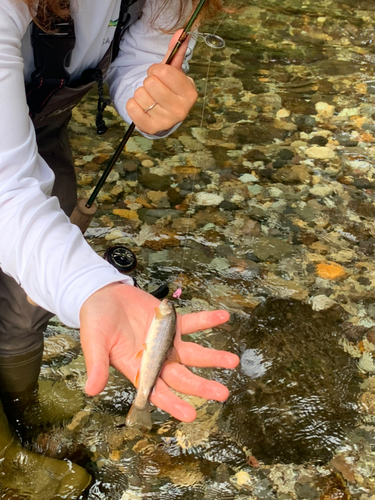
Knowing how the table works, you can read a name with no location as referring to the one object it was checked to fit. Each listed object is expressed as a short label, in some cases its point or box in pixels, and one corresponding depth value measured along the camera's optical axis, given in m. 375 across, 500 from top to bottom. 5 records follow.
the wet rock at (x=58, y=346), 2.84
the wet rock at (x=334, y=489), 2.40
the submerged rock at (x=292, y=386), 2.61
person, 1.48
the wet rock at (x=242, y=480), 2.43
